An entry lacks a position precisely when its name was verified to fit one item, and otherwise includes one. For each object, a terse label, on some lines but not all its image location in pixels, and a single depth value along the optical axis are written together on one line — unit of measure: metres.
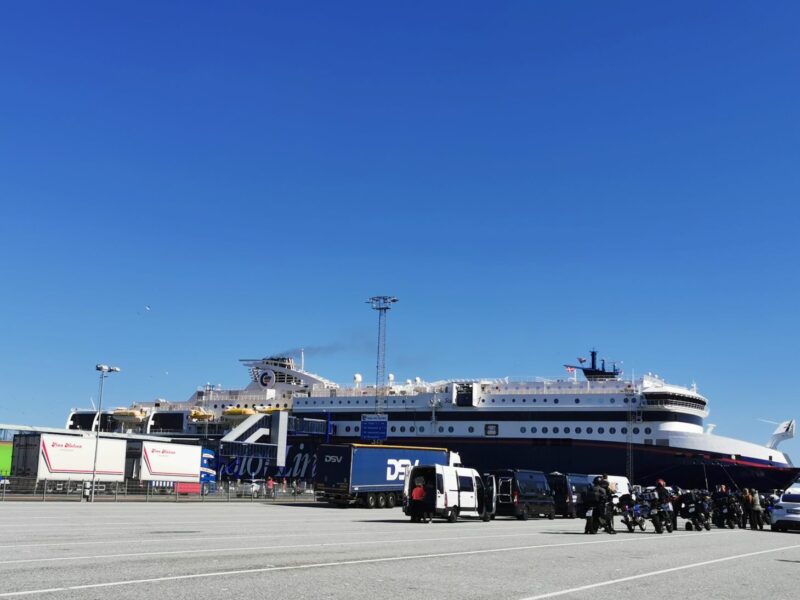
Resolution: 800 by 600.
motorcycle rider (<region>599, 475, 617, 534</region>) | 22.50
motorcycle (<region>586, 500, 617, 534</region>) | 22.28
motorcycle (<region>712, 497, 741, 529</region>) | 30.23
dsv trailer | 37.78
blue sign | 62.81
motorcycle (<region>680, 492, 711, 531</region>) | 27.28
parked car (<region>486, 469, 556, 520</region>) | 32.72
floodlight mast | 76.12
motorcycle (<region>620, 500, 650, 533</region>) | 24.47
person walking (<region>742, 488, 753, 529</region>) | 30.18
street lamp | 40.57
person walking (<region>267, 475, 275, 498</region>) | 49.67
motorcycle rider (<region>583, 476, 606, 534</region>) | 22.25
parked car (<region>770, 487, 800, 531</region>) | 27.75
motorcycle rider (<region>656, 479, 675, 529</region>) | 24.80
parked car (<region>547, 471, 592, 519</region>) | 37.38
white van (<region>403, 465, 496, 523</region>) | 27.47
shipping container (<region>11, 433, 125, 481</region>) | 43.06
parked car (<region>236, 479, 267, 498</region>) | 48.88
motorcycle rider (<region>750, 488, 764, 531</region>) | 29.47
